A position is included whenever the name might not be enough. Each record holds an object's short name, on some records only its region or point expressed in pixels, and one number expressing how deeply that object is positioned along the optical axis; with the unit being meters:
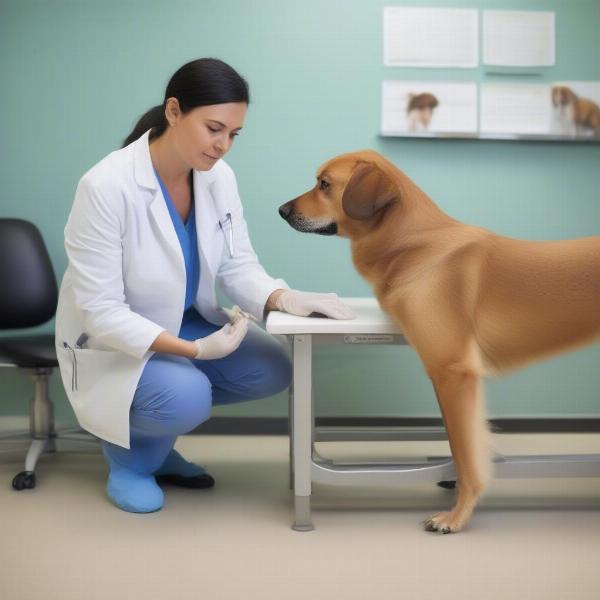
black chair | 2.62
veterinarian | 2.04
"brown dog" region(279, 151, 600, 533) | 1.93
